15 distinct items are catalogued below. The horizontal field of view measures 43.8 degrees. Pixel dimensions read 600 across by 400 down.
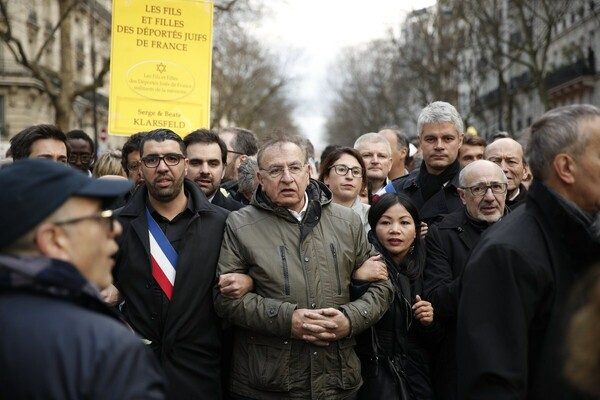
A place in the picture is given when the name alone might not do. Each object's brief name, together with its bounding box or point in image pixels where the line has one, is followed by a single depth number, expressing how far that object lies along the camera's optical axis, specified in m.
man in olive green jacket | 4.30
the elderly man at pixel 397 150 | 8.62
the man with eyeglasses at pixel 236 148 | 7.76
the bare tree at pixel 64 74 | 20.77
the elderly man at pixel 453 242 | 4.80
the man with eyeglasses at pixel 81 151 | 7.94
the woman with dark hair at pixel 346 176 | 6.07
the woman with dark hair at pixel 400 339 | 4.70
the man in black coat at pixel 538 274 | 3.16
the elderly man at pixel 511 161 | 6.39
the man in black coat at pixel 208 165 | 5.85
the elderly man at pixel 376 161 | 7.08
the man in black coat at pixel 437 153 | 6.47
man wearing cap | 2.25
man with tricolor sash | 4.50
